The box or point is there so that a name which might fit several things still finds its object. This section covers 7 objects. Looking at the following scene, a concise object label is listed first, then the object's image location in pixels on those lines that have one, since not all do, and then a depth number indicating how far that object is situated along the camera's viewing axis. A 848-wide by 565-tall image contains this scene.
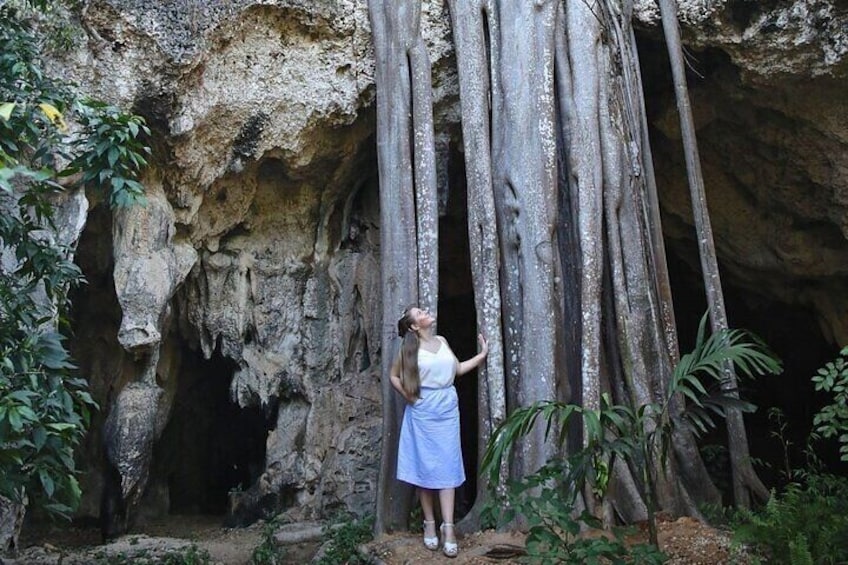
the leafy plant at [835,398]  4.76
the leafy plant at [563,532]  4.34
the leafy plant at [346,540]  6.11
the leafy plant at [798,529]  4.87
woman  5.95
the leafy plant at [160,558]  6.42
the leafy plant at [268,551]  6.46
